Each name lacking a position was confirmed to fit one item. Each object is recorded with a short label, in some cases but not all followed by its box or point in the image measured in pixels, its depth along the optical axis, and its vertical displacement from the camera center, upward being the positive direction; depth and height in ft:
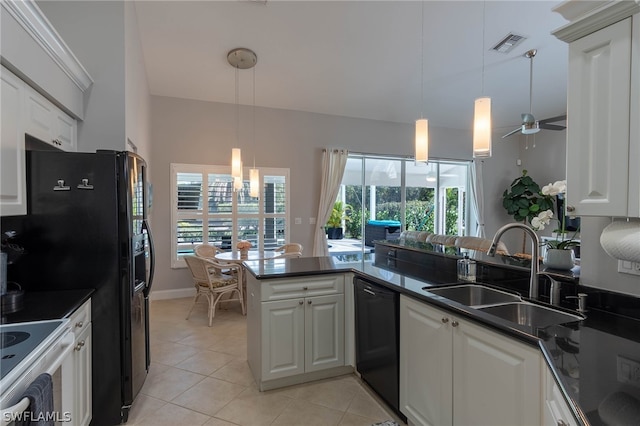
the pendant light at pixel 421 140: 8.45 +1.79
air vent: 12.92 +6.85
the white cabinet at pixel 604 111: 4.03 +1.30
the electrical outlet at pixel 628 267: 4.74 -0.89
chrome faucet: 5.72 -0.82
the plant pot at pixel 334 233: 19.52 -1.53
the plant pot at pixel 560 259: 6.10 -0.98
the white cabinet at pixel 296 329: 7.89 -3.08
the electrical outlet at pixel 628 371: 3.17 -1.69
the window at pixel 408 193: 20.11 +1.00
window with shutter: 16.43 -0.12
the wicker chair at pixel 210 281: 12.81 -3.04
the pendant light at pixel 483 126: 7.30 +1.88
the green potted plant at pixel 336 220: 19.43 -0.73
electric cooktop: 3.84 -1.81
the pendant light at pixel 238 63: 12.98 +6.34
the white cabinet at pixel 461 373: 4.29 -2.61
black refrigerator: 6.61 -0.81
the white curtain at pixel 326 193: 18.43 +0.86
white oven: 3.48 -1.95
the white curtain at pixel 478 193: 22.52 +1.06
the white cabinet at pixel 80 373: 5.41 -3.00
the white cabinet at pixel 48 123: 6.45 +1.97
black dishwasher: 6.92 -3.02
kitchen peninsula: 2.98 -1.68
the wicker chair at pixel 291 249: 15.85 -2.04
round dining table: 13.62 -2.15
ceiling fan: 12.08 +3.24
